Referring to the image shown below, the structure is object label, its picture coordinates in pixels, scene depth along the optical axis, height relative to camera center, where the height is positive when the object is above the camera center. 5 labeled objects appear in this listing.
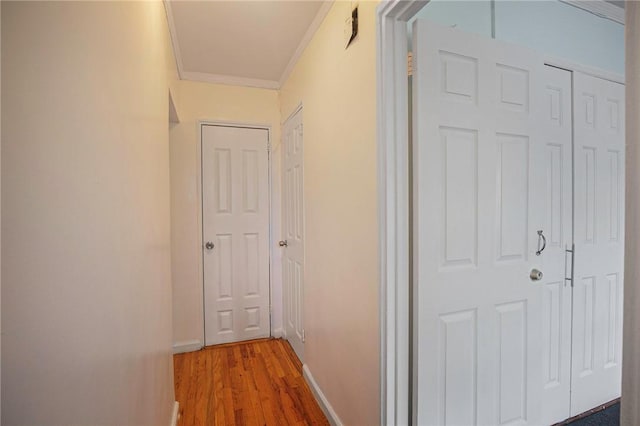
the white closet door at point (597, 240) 1.68 -0.20
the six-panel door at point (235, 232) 2.69 -0.22
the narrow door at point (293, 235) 2.36 -0.22
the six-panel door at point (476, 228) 1.21 -0.09
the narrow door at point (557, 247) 1.54 -0.22
